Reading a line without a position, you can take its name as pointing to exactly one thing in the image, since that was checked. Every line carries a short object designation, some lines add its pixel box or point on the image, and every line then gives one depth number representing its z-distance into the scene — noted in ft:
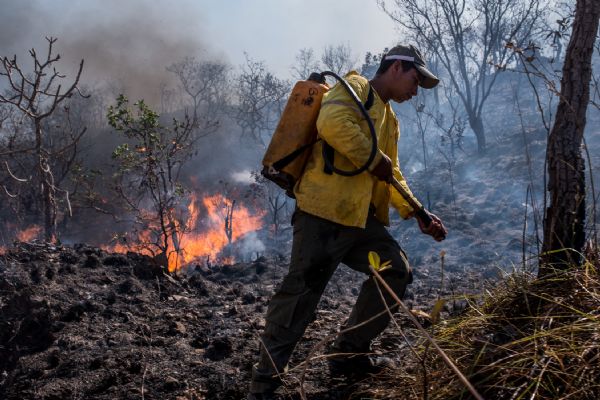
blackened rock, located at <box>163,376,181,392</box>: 9.82
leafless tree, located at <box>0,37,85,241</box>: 19.34
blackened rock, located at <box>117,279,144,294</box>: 17.66
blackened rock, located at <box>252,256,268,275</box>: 28.17
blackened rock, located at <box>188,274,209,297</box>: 19.39
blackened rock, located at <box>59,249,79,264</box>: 20.46
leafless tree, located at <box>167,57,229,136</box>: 124.47
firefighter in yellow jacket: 8.65
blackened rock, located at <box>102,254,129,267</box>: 21.33
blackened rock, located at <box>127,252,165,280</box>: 19.80
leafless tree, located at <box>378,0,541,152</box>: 64.03
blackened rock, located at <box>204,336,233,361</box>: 11.59
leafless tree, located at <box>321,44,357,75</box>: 118.01
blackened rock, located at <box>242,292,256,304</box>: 17.48
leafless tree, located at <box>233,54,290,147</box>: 94.58
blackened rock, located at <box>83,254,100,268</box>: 20.29
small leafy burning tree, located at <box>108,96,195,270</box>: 27.61
